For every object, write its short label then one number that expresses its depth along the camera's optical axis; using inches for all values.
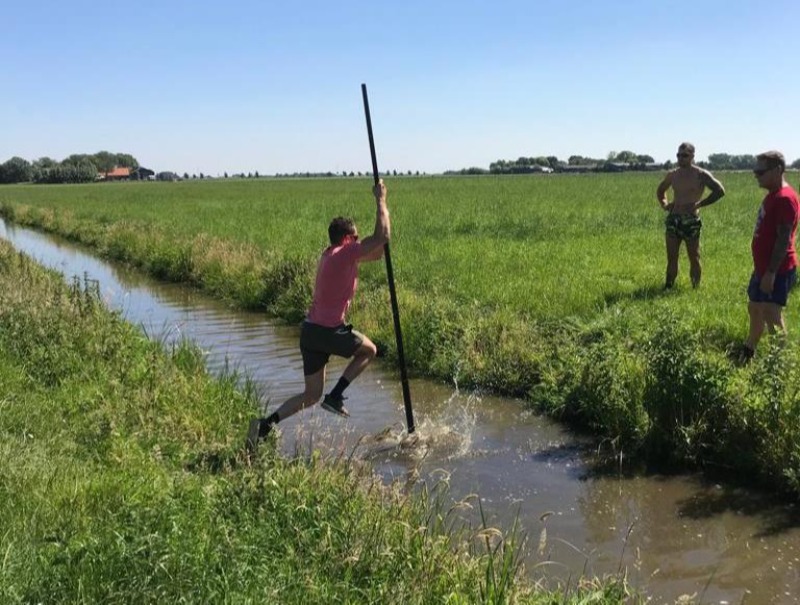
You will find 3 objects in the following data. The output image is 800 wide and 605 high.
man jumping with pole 242.7
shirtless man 427.2
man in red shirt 278.7
